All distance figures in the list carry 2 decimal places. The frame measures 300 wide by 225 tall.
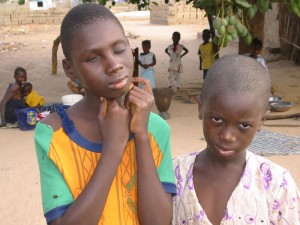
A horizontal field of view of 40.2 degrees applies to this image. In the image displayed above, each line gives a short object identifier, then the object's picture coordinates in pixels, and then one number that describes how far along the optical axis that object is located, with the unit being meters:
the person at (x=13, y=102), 5.93
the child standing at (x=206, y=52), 7.81
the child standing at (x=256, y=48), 6.04
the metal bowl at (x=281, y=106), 5.96
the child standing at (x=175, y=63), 7.87
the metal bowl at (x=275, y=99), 6.28
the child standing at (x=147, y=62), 7.24
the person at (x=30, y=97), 6.05
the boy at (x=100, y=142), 1.05
